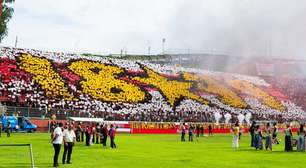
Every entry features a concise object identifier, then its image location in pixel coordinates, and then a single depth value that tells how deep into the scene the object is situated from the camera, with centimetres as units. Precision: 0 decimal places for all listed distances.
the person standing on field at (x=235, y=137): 4200
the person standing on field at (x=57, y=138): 2591
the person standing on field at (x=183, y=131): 5359
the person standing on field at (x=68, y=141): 2712
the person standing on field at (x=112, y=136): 4025
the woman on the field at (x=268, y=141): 4103
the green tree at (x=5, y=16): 7831
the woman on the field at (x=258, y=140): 4128
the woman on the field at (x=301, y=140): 3950
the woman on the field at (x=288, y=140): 3928
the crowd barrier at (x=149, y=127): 6588
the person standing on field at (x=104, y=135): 4259
